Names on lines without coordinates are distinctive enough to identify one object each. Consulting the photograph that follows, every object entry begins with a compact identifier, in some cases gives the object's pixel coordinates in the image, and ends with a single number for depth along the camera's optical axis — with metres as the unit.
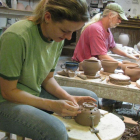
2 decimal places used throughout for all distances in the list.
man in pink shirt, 2.52
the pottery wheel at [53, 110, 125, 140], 1.19
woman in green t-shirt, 1.07
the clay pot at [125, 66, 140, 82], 2.04
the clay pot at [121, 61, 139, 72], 2.23
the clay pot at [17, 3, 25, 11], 4.82
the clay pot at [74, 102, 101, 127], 1.28
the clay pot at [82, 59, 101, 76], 2.00
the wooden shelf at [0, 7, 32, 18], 4.18
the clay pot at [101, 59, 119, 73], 2.17
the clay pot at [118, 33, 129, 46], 5.87
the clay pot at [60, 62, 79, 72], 2.10
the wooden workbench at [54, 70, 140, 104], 1.83
